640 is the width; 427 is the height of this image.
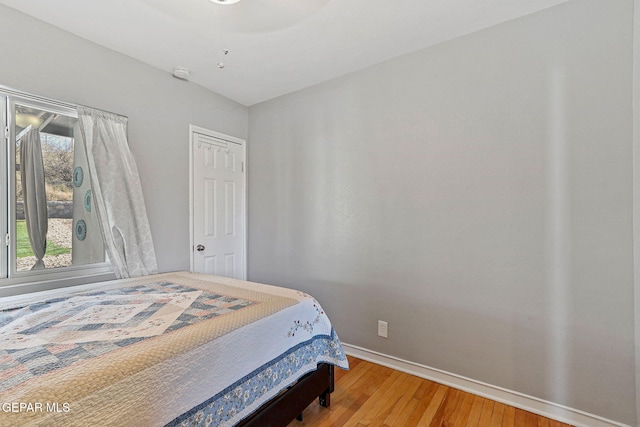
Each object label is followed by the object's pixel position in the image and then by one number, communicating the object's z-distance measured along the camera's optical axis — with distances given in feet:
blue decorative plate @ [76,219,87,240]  7.07
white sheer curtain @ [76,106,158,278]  6.93
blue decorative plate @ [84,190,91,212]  7.14
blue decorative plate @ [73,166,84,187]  7.00
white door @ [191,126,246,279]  9.49
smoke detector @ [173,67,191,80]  8.34
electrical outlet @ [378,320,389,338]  7.89
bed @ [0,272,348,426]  2.86
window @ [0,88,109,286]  6.05
